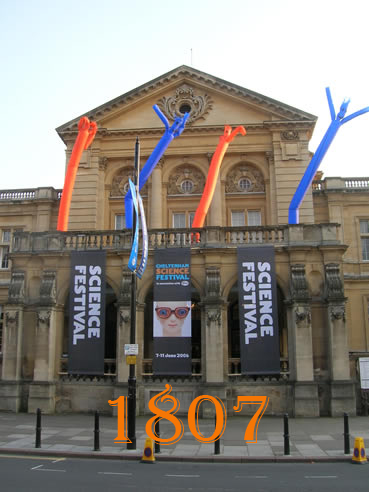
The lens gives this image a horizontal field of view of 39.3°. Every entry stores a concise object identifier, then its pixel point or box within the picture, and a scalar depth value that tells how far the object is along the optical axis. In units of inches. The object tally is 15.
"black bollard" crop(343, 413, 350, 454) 551.8
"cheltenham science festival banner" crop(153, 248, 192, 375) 866.1
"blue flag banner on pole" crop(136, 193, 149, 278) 656.4
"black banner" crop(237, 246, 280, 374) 856.9
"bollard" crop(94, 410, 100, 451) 574.9
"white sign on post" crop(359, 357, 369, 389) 847.7
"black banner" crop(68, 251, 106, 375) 890.7
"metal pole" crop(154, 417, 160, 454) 559.8
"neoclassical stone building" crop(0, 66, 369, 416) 856.9
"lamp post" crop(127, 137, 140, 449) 581.3
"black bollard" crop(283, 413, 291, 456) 550.3
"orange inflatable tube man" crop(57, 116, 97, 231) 1189.4
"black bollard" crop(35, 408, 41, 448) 584.9
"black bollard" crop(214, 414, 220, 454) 555.7
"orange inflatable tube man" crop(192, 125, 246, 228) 1157.3
